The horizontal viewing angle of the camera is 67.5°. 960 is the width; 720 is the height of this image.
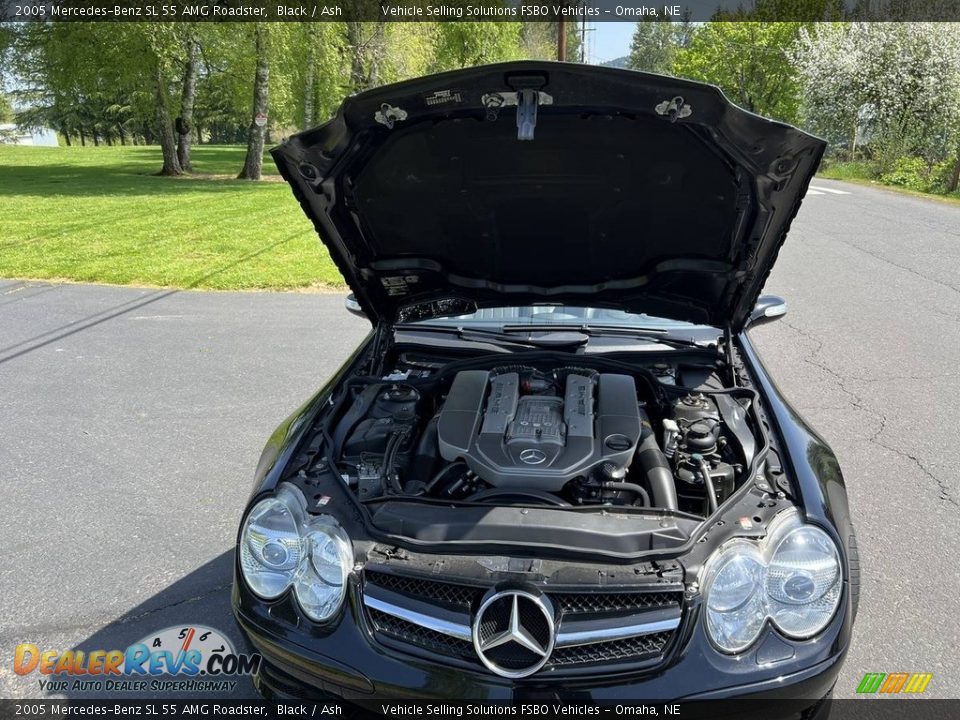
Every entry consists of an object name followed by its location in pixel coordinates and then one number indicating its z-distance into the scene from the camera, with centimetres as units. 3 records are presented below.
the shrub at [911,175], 2166
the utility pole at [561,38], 2128
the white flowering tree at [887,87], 2406
